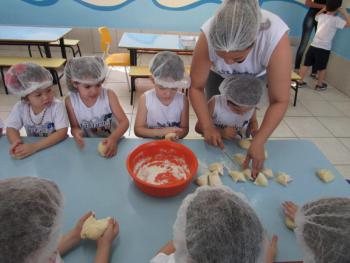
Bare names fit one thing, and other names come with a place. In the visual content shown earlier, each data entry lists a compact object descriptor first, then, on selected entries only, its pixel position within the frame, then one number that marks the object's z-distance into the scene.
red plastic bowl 1.00
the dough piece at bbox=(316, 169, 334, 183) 1.17
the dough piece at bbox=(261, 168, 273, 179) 1.19
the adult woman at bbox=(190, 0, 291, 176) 1.07
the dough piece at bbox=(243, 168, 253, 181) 1.17
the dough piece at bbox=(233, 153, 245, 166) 1.28
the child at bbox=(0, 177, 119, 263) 0.56
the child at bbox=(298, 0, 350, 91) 3.67
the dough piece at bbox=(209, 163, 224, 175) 1.19
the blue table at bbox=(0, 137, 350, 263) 0.88
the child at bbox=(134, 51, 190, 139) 1.54
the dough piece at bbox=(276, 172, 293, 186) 1.15
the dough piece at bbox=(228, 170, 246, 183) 1.16
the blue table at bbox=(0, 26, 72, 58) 3.30
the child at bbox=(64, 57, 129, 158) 1.48
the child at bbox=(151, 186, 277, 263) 0.58
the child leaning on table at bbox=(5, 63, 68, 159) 1.31
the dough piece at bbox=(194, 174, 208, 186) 1.11
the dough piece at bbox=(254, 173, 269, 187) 1.14
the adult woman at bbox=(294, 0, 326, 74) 4.03
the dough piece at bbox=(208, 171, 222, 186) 1.10
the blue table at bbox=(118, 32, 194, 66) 3.27
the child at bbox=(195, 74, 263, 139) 1.41
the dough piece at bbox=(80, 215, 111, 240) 0.84
